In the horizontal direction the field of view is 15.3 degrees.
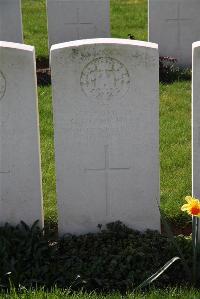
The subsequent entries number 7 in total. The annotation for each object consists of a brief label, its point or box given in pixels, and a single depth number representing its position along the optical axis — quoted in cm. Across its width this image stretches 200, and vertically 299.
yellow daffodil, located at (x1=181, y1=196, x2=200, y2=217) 437
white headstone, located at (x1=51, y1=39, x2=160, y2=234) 484
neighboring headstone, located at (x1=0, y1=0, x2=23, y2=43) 952
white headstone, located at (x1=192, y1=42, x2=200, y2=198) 481
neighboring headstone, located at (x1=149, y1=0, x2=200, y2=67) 956
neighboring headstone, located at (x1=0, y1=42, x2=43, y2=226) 484
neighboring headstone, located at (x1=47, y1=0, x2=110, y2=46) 970
